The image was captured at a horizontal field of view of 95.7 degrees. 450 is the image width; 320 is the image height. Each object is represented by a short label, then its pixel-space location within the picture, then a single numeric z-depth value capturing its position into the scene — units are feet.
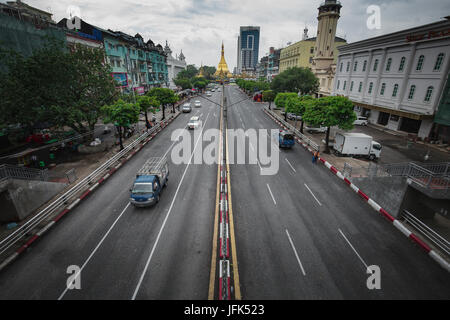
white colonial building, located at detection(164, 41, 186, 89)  372.01
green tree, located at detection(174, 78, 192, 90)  264.31
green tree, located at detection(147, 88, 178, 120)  139.03
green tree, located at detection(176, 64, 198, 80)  354.13
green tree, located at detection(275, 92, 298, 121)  147.74
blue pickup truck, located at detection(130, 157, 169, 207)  48.16
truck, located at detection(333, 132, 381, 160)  79.77
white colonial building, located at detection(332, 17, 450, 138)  95.20
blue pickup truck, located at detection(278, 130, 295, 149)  90.12
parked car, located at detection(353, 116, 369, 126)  135.85
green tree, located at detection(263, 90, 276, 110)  195.72
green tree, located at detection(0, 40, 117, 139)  67.00
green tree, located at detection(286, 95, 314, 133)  109.91
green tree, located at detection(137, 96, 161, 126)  107.62
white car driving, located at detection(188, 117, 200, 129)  121.80
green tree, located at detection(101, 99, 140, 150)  79.92
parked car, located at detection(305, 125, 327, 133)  119.14
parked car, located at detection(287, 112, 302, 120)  150.28
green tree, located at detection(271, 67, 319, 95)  182.60
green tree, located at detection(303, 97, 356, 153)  79.99
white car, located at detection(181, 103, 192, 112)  173.56
